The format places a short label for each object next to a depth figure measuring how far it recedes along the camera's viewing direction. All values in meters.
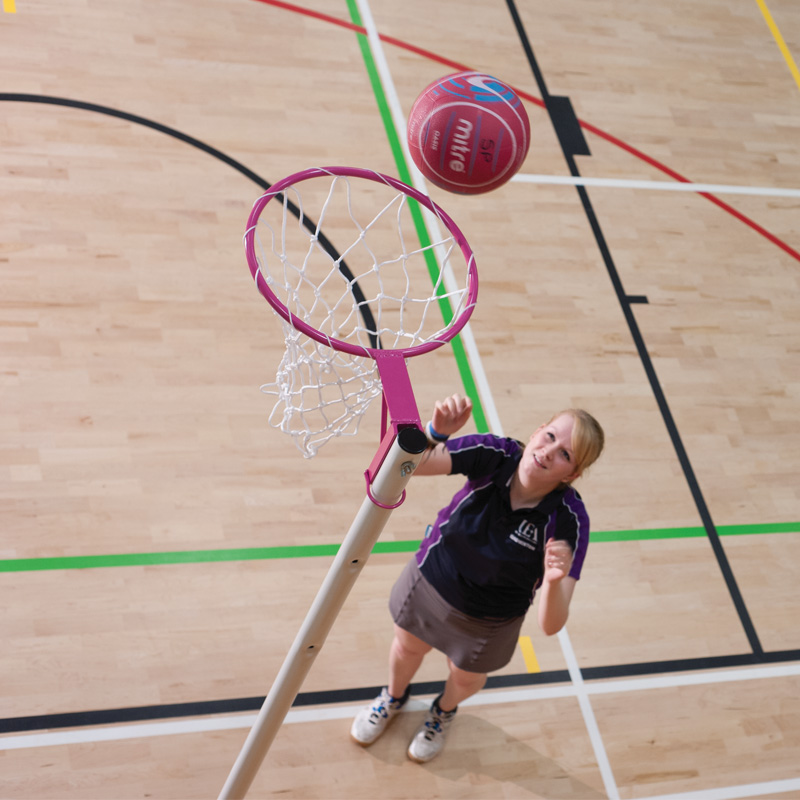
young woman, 3.18
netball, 3.24
